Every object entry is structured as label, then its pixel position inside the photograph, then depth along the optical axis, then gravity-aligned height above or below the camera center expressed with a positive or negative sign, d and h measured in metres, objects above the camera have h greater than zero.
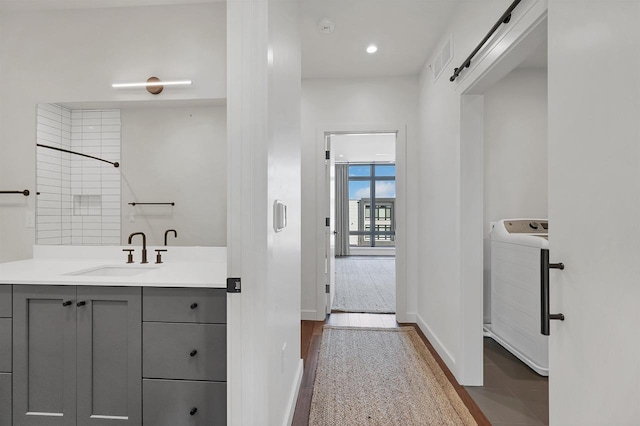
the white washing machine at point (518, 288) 2.30 -0.59
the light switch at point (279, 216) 1.39 -0.01
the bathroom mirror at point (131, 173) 2.17 +0.29
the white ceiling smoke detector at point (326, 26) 2.51 +1.53
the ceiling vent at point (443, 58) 2.47 +1.30
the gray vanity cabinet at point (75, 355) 1.54 -0.69
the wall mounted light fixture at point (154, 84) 2.12 +0.88
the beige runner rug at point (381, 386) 1.87 -1.20
